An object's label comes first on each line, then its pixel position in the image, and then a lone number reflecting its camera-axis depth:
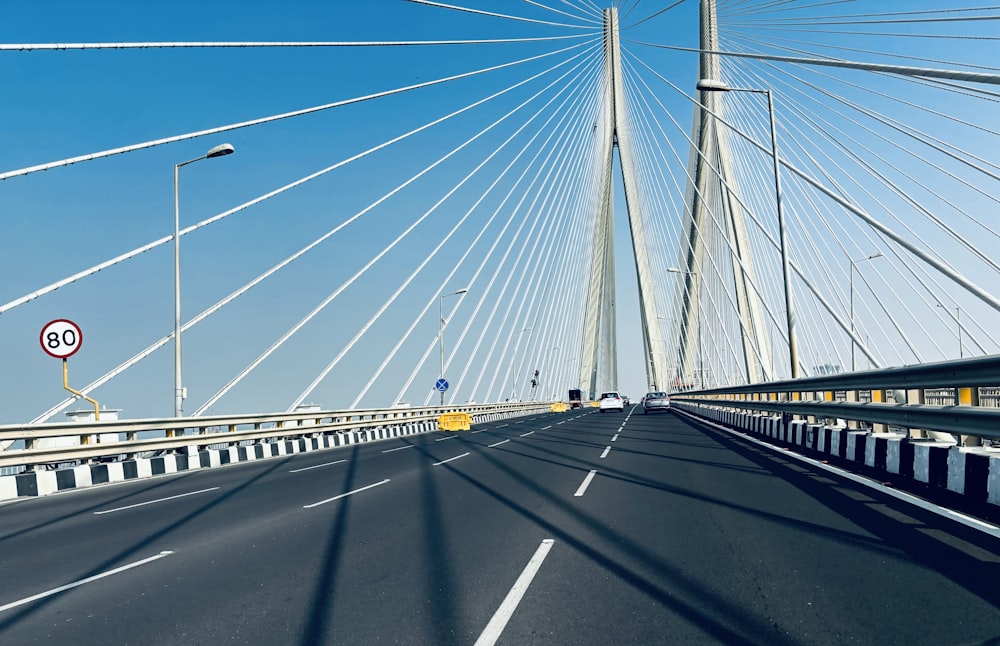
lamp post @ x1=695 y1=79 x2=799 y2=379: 20.42
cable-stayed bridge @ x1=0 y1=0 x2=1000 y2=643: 6.14
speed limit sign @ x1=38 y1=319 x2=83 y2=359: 15.28
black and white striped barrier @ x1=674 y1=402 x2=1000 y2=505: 7.73
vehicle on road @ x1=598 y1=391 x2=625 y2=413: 56.25
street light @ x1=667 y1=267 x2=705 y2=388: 55.19
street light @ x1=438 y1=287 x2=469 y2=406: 47.87
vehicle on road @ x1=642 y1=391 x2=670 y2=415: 48.03
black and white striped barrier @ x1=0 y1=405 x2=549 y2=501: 14.22
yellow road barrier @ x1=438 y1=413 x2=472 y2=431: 34.56
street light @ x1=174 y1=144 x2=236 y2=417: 20.30
